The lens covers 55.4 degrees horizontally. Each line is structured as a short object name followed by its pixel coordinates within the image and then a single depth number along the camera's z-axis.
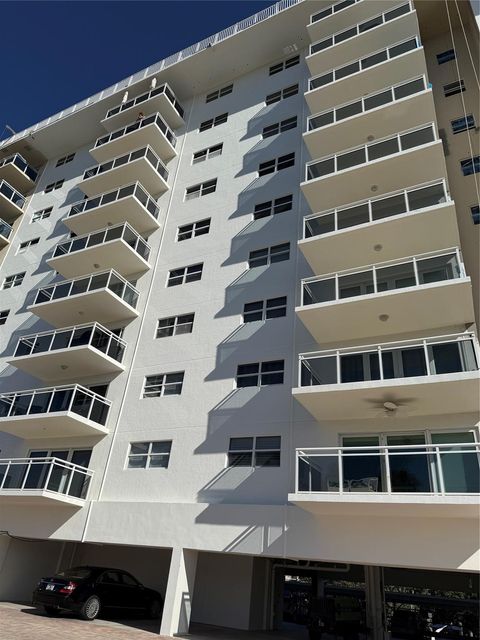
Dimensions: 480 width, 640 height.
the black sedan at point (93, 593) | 12.27
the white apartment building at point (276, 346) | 11.33
